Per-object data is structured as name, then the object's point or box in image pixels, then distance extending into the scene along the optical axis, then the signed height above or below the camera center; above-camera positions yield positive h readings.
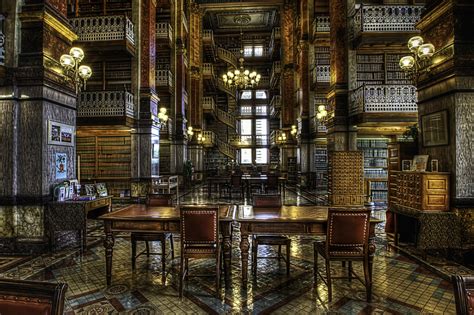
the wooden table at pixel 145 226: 3.43 -0.76
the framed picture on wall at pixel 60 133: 4.85 +0.54
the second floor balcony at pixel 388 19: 9.02 +4.49
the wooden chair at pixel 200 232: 3.19 -0.76
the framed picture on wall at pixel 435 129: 4.55 +0.55
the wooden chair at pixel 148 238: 3.83 -1.01
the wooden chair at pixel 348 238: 3.07 -0.81
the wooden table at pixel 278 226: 3.31 -0.73
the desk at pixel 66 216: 4.66 -0.84
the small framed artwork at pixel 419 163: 4.90 -0.02
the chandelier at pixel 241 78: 13.55 +4.11
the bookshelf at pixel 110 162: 11.12 +0.07
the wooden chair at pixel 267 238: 3.76 -1.01
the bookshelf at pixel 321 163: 14.81 -0.03
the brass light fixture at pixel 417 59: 4.76 +1.79
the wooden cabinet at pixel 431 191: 4.43 -0.46
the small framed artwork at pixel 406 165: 5.48 -0.06
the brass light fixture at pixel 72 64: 5.03 +1.77
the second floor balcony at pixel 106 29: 9.84 +4.65
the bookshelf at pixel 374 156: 11.66 +0.26
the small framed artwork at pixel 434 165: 4.68 -0.06
